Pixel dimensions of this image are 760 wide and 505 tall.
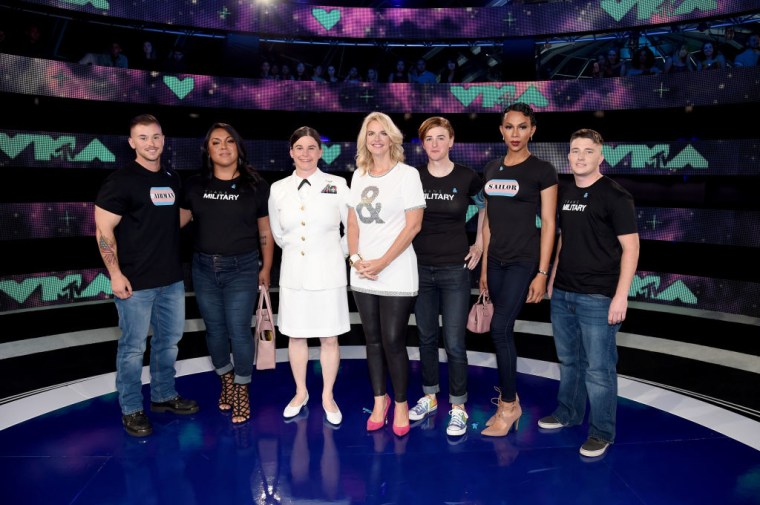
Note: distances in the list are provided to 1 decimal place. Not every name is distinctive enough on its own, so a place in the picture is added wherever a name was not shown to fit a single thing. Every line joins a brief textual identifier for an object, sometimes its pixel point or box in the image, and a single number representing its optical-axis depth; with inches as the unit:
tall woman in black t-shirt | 118.6
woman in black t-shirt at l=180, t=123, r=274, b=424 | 129.3
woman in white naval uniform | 124.6
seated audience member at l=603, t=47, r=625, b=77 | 372.2
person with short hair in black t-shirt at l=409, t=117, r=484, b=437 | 124.3
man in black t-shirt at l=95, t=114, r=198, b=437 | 120.0
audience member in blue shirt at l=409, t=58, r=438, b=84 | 418.9
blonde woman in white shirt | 116.4
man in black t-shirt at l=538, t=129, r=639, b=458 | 109.2
